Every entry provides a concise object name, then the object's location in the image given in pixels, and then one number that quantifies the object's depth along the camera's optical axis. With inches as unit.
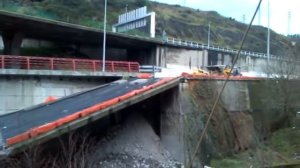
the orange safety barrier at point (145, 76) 1029.2
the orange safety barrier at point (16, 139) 609.3
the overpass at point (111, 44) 1437.0
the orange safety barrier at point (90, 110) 702.0
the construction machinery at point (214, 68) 1776.7
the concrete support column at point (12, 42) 1491.1
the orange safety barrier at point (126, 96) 770.5
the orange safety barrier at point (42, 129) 622.8
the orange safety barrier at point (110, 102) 740.6
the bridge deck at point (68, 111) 630.5
